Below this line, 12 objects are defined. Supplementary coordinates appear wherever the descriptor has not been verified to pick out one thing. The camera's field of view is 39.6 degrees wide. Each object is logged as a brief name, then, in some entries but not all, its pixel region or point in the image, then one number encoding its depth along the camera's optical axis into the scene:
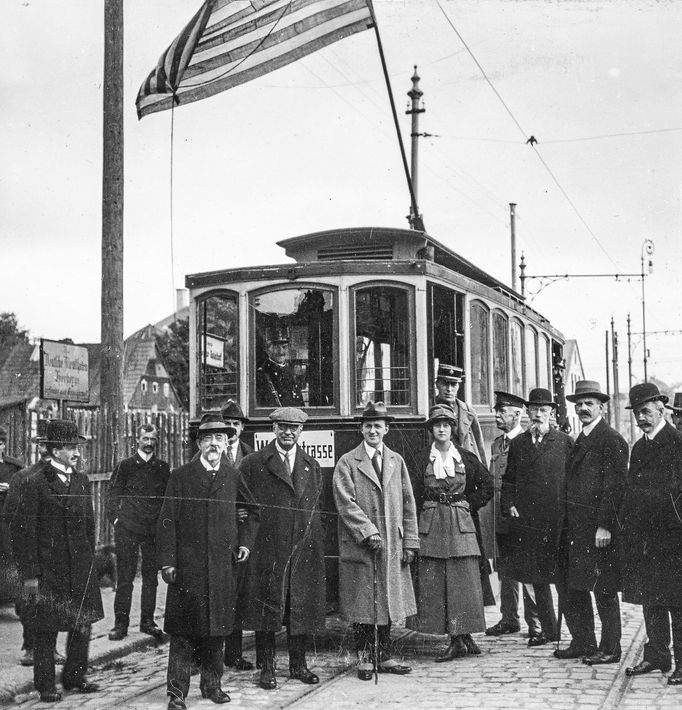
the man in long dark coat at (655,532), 6.59
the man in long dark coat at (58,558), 6.23
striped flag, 10.03
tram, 8.28
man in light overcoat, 7.00
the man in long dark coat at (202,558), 6.08
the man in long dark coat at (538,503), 7.85
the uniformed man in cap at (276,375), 8.58
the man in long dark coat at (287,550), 6.73
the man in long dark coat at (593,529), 7.07
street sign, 8.42
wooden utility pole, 9.05
